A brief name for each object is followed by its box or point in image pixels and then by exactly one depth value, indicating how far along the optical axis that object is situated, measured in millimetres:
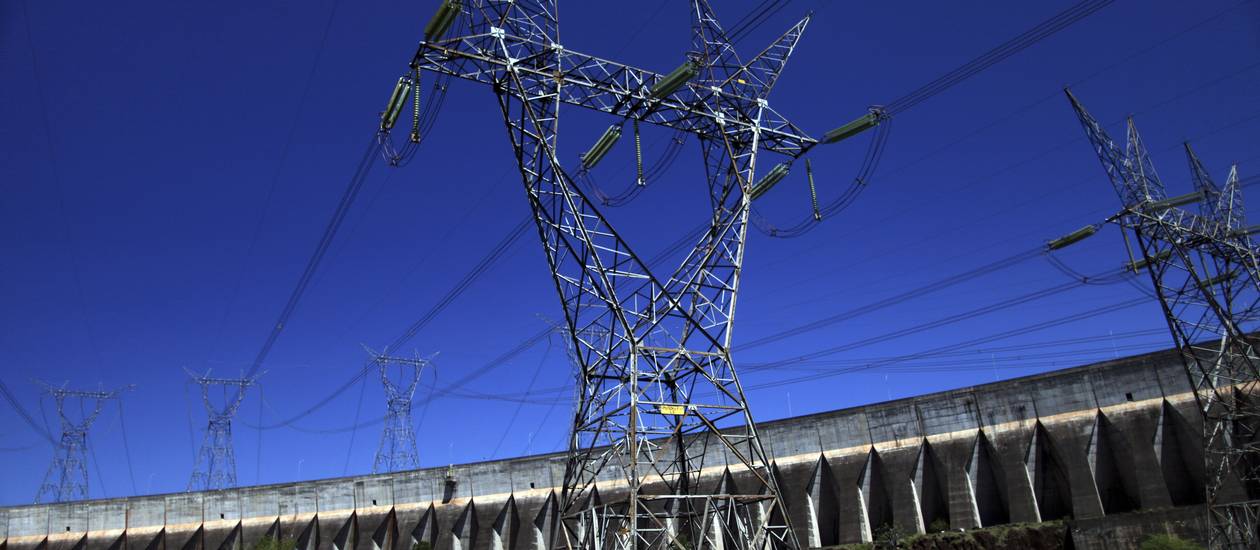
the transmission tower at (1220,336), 38750
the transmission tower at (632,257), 22328
